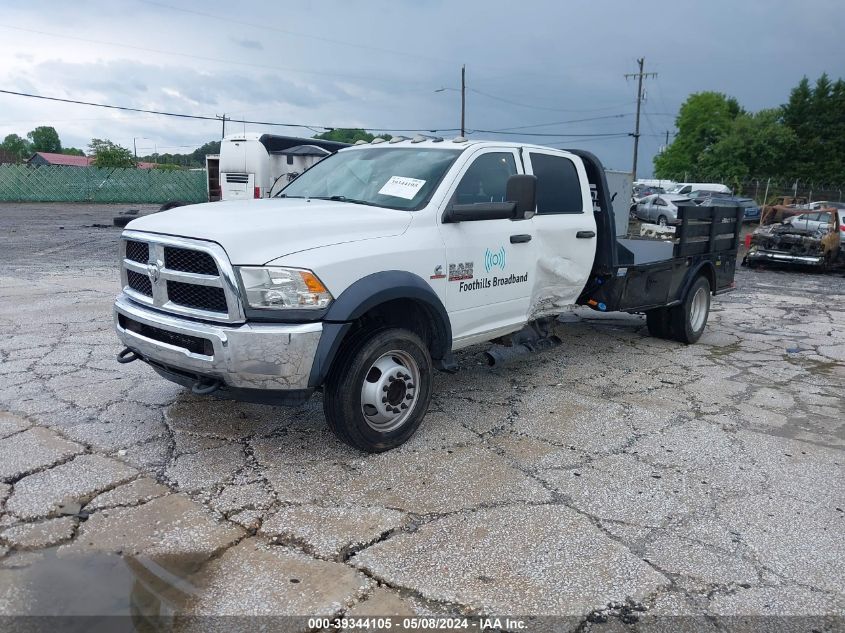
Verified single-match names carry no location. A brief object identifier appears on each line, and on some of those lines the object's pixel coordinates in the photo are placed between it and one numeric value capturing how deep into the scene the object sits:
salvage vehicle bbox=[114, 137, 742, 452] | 3.76
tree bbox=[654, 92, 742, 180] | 67.04
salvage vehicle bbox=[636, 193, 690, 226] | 28.58
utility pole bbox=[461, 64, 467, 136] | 49.94
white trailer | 20.39
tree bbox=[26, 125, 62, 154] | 111.56
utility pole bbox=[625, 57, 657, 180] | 54.72
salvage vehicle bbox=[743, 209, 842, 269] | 15.82
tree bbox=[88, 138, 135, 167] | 50.31
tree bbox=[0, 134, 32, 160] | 105.84
